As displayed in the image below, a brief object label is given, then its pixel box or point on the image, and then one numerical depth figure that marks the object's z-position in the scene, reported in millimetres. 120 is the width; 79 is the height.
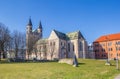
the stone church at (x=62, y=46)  50995
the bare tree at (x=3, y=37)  33105
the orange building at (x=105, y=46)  52986
